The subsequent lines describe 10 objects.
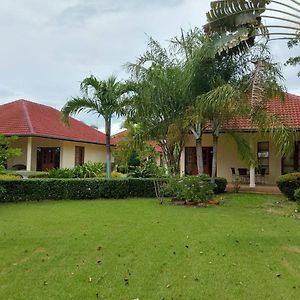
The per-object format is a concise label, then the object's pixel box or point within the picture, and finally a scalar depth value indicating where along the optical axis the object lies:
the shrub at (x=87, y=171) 20.30
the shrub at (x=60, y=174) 18.91
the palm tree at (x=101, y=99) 16.50
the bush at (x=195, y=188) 12.95
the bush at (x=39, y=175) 19.31
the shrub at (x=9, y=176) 17.17
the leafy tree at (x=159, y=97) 15.12
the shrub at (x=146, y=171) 15.88
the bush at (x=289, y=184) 14.01
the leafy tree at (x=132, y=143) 16.42
